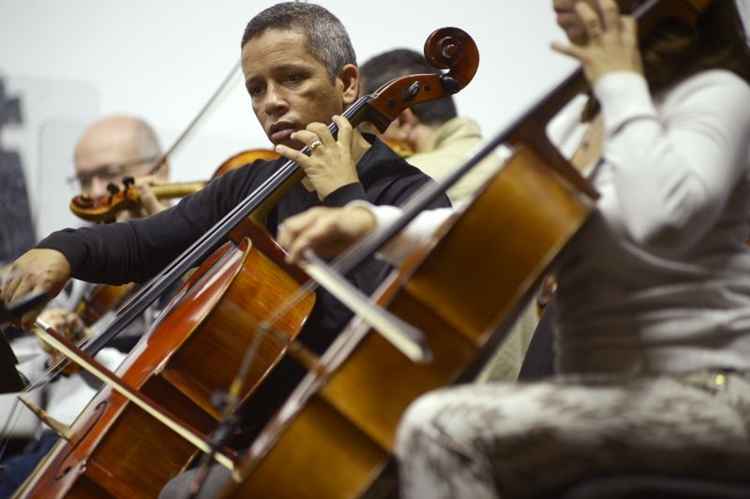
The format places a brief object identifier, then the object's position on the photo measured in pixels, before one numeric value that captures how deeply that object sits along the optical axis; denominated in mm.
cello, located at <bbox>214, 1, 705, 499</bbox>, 5695
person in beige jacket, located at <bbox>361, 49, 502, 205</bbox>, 6878
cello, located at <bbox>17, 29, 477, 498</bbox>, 6097
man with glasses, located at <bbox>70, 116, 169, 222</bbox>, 7447
